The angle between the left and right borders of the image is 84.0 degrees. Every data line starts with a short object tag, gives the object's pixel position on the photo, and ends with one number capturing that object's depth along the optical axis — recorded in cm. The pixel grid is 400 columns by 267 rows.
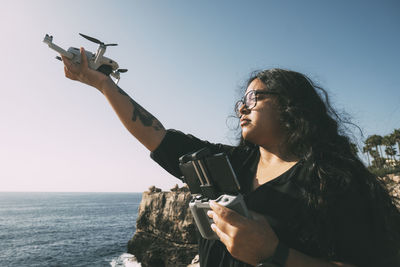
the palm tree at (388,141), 5438
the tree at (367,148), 5769
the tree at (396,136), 5331
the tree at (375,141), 5612
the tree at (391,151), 5447
